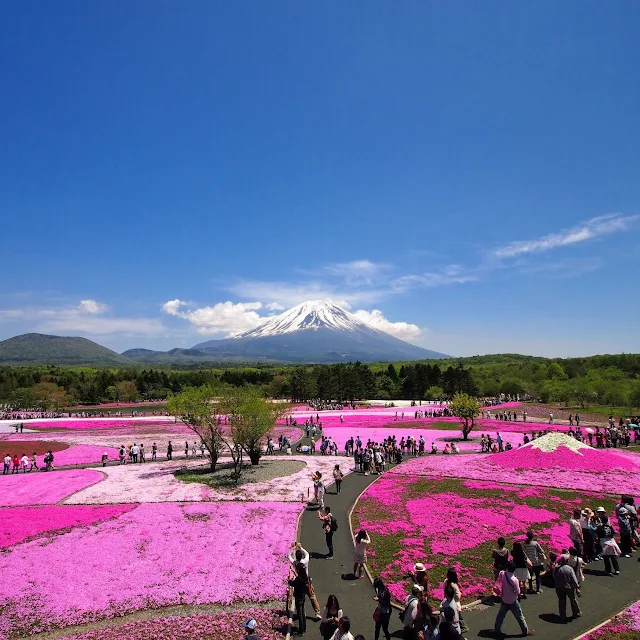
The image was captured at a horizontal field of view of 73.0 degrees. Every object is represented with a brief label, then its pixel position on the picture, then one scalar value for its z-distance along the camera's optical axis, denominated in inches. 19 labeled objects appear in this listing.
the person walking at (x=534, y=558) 537.3
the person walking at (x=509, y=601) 438.0
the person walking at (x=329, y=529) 666.8
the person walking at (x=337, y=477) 1034.1
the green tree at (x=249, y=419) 1284.4
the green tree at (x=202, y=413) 1316.4
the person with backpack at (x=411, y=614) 408.5
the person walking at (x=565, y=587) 471.2
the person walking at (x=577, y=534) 557.8
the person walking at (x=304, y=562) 496.4
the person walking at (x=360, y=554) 584.7
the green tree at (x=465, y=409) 1881.2
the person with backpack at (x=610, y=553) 586.6
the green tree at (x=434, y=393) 4060.0
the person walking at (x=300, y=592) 471.8
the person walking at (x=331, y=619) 398.0
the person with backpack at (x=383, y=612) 429.7
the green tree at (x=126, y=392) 4844.2
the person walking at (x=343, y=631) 356.2
